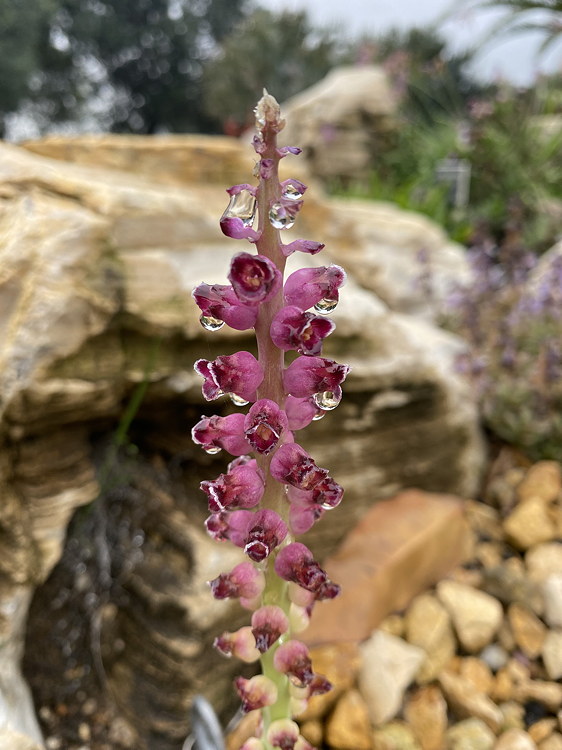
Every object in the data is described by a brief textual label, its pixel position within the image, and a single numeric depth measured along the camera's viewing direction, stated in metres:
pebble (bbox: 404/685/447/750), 0.23
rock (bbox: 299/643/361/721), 0.23
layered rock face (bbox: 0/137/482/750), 0.22
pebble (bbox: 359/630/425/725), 0.24
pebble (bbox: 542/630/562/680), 0.24
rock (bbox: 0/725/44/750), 0.16
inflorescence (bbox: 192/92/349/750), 0.09
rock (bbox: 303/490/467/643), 0.27
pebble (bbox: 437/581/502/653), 0.27
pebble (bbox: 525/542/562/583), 0.34
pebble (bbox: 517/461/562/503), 0.39
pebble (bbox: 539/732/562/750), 0.21
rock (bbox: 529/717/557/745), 0.21
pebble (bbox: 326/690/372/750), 0.22
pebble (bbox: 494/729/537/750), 0.21
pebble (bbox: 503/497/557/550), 0.36
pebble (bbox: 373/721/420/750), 0.22
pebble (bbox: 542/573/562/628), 0.27
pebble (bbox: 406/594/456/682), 0.26
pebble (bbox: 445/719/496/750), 0.22
